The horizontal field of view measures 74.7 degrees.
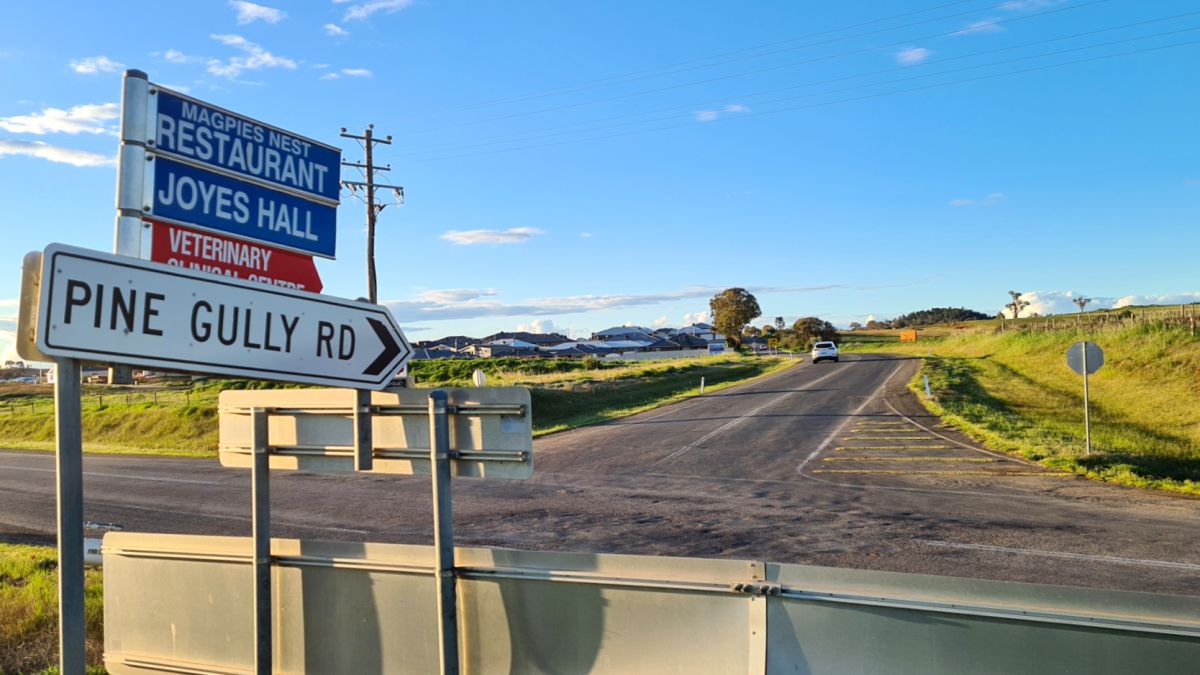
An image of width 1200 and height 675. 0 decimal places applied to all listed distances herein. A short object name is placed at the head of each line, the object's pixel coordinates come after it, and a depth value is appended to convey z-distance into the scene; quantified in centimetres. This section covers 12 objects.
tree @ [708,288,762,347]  11238
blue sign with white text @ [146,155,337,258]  366
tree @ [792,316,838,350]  11506
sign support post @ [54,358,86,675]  295
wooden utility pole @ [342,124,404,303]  2820
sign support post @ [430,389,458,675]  353
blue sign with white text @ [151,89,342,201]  366
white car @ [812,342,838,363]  5572
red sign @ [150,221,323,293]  368
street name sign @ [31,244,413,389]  295
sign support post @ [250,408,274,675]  390
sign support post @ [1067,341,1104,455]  1664
